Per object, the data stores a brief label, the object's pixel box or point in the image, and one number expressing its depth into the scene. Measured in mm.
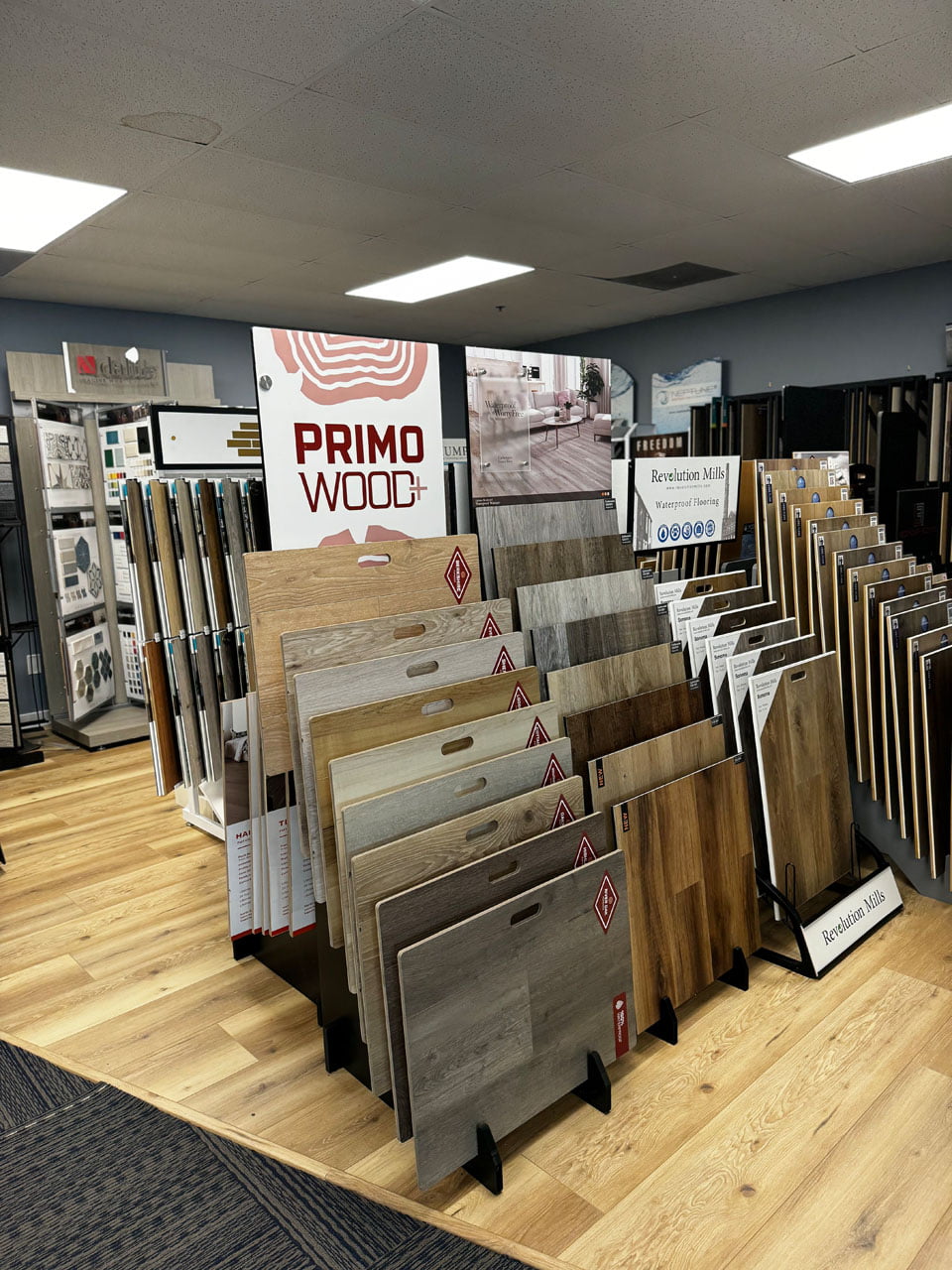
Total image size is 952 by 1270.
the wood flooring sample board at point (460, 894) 1446
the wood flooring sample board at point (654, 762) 1873
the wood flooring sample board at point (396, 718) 1624
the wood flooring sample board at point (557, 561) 2203
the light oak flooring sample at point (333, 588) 1754
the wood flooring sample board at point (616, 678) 2010
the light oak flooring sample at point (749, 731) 2219
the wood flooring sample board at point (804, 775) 2242
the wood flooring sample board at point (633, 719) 1949
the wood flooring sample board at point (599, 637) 2096
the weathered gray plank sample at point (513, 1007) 1449
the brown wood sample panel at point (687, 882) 1882
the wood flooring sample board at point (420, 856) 1472
